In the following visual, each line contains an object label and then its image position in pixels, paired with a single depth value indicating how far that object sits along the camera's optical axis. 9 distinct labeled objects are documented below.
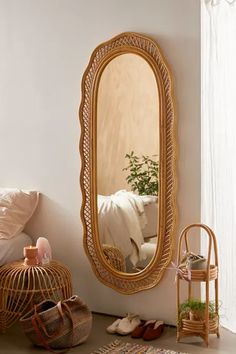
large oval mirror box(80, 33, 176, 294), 4.00
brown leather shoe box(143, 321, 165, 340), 3.89
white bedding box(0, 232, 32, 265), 4.24
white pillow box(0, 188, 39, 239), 4.39
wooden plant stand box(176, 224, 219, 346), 3.71
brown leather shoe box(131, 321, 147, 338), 3.92
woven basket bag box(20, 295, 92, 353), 3.72
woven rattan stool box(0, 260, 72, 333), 4.02
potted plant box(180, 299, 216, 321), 3.78
